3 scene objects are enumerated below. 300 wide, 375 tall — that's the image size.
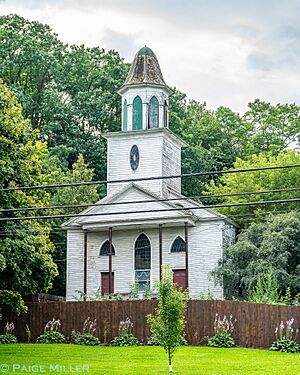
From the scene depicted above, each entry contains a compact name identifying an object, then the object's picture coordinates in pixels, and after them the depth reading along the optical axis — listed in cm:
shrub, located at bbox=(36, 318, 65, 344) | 3212
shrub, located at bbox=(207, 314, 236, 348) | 2983
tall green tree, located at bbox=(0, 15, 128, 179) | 5856
